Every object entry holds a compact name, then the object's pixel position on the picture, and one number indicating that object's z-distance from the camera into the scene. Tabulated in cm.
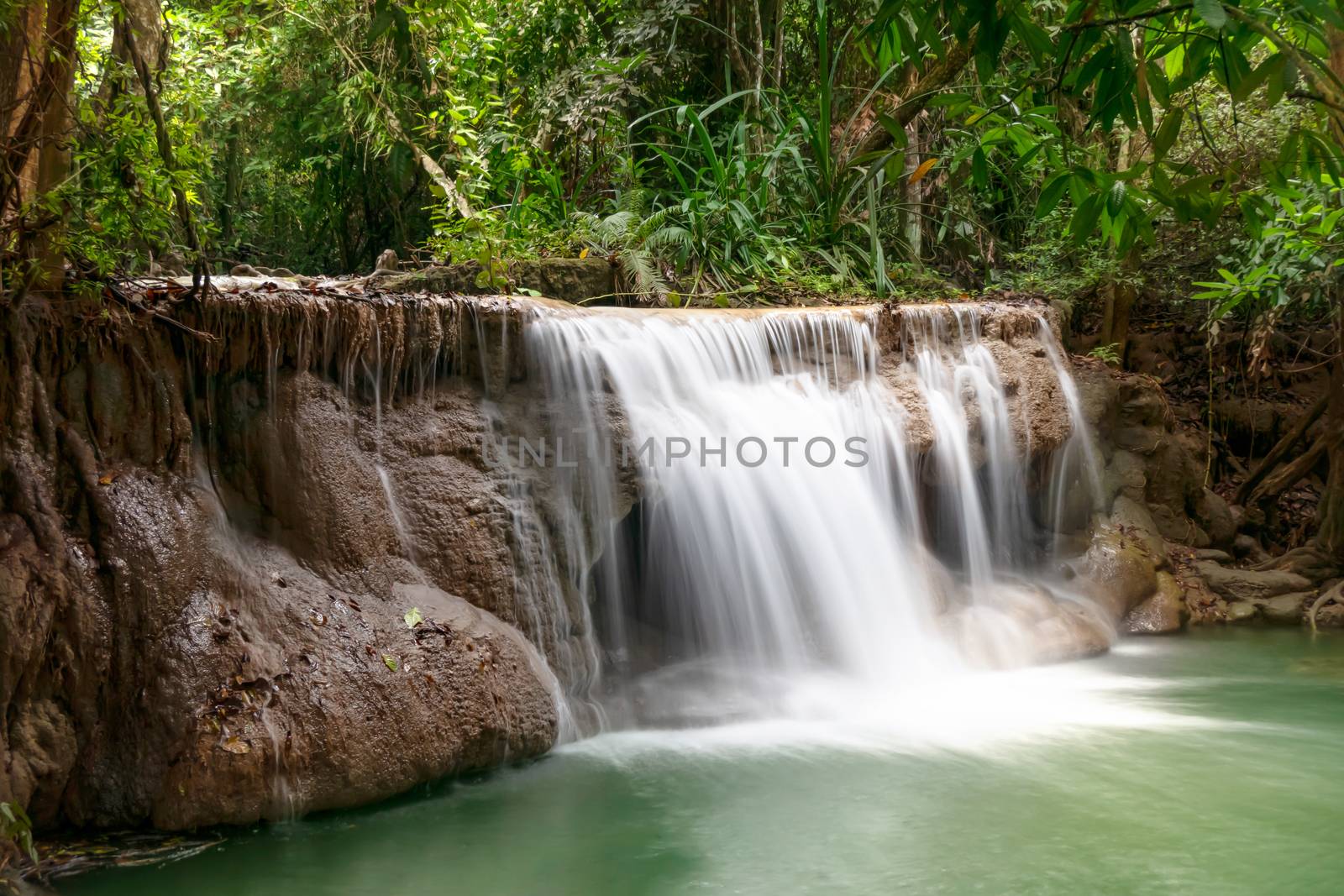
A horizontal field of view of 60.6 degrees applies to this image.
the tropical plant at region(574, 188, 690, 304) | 919
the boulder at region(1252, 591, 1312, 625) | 879
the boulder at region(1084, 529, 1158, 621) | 849
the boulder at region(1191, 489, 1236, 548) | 986
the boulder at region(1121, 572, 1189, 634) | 849
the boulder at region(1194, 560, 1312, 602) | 905
